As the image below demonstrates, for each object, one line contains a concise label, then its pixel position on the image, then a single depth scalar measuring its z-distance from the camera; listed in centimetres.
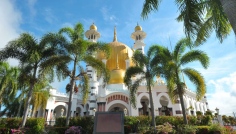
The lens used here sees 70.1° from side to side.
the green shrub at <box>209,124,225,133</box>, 1353
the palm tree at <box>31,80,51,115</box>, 2243
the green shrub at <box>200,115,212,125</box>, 1904
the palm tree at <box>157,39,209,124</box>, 1439
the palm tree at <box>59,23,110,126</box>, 1473
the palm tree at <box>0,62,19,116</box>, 2091
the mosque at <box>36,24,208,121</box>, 2611
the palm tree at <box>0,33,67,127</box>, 1363
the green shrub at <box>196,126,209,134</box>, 1409
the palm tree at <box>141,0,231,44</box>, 748
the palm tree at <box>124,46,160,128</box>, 1627
